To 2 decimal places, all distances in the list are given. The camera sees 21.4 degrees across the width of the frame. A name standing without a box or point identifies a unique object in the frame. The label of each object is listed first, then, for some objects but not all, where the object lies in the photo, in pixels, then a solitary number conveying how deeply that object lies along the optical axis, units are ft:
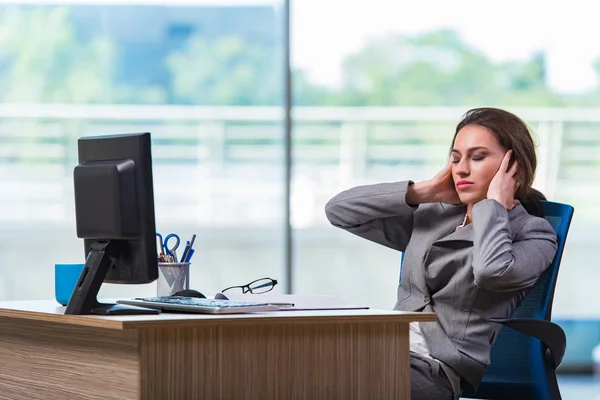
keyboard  10.35
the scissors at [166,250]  13.28
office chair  12.68
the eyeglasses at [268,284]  12.84
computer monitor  10.88
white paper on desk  11.36
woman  12.34
